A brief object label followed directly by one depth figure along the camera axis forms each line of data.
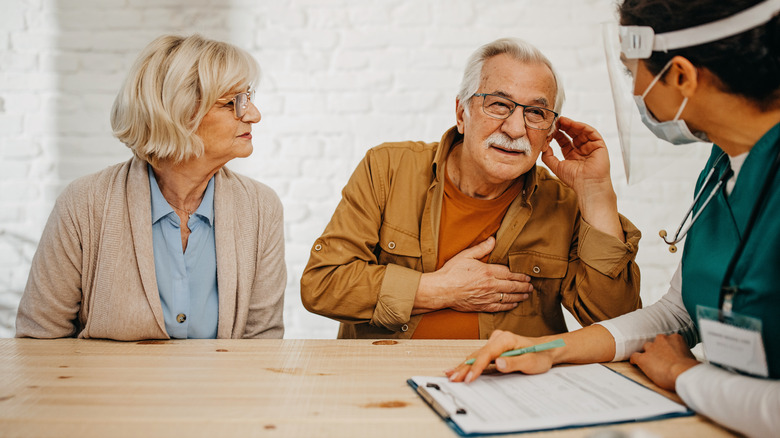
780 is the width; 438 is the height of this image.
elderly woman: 1.70
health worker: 1.02
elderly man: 1.79
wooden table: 1.00
